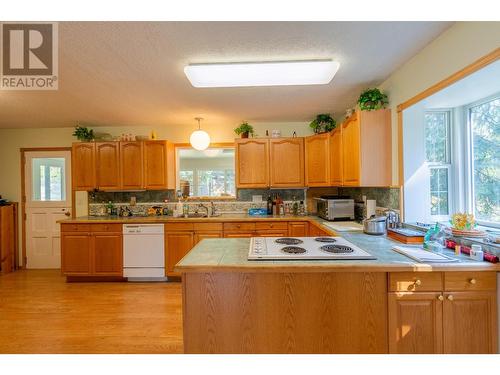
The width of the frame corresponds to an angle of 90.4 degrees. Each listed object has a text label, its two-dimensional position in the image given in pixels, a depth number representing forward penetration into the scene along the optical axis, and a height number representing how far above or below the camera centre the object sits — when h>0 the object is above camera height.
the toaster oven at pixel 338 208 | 3.25 -0.28
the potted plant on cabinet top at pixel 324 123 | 3.64 +0.95
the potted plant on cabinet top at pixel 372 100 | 2.51 +0.89
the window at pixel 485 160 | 1.98 +0.21
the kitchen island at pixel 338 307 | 1.43 -0.71
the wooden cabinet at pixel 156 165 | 3.81 +0.38
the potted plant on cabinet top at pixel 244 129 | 3.85 +0.92
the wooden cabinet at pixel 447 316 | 1.43 -0.76
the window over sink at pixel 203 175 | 4.21 +0.24
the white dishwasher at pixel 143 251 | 3.49 -0.86
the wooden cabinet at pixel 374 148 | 2.54 +0.40
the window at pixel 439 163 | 2.34 +0.22
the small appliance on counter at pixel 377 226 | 2.26 -0.36
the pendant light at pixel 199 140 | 3.53 +0.70
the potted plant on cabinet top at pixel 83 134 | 3.90 +0.89
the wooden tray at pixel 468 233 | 1.69 -0.33
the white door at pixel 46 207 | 4.18 -0.28
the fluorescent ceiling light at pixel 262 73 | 2.09 +1.01
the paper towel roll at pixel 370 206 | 2.85 -0.23
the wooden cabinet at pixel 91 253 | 3.49 -0.89
